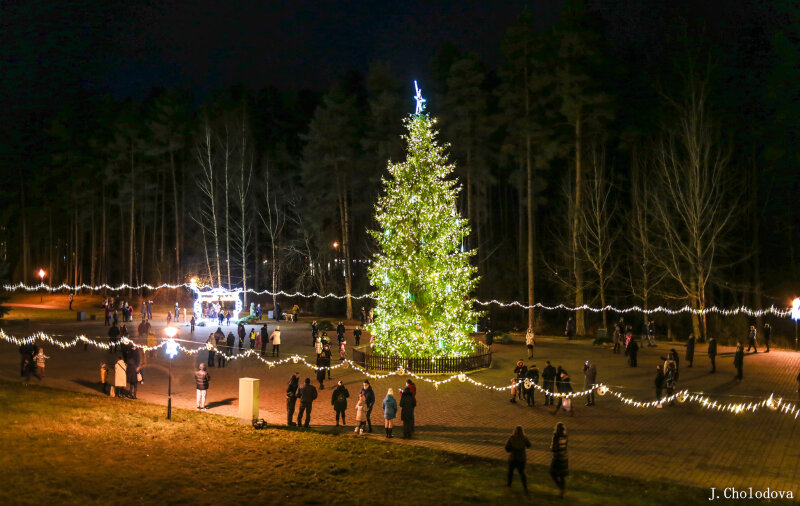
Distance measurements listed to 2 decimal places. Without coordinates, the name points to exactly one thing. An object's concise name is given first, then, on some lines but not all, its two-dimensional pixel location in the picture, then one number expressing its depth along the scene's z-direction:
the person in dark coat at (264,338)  27.16
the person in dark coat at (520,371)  18.75
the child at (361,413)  15.20
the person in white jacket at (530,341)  27.34
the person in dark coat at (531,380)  17.98
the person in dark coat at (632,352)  24.77
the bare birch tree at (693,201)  32.44
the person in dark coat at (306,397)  15.62
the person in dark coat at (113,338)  27.69
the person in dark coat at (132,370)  18.84
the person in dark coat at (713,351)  23.55
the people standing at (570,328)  35.53
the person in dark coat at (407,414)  14.55
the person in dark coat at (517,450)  10.78
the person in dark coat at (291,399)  16.08
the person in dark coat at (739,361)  21.84
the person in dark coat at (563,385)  16.78
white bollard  15.55
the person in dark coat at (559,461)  10.50
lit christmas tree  24.17
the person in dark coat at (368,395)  15.36
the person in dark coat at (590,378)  18.20
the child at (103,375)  19.86
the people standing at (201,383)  17.14
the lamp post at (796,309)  29.25
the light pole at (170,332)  17.71
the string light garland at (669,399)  17.56
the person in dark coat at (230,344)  26.23
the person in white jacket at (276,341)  27.06
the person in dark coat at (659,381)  17.80
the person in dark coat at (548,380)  18.17
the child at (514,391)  18.34
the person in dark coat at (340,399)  15.75
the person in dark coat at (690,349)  25.06
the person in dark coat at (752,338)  29.55
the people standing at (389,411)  14.68
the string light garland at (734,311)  33.35
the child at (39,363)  21.62
